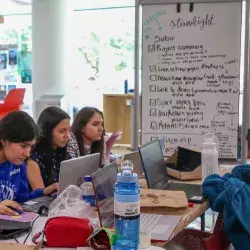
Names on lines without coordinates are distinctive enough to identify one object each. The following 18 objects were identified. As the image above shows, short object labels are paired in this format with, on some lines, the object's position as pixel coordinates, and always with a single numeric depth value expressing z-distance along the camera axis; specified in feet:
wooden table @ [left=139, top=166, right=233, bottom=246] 5.42
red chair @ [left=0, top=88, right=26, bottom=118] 19.19
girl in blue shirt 6.77
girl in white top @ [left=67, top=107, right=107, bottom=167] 10.14
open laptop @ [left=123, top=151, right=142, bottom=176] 8.43
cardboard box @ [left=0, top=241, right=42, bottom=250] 4.58
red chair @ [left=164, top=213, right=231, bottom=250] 5.58
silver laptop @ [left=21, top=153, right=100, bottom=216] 6.29
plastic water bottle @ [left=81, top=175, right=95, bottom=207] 6.04
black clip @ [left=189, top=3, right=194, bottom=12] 10.84
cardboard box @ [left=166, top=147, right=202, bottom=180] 8.53
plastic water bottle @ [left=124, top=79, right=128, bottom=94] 24.79
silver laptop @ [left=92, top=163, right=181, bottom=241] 5.06
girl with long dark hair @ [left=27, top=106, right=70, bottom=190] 8.63
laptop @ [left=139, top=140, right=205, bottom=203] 7.03
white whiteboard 10.76
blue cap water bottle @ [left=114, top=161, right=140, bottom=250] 4.34
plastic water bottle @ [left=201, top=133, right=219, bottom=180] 7.48
